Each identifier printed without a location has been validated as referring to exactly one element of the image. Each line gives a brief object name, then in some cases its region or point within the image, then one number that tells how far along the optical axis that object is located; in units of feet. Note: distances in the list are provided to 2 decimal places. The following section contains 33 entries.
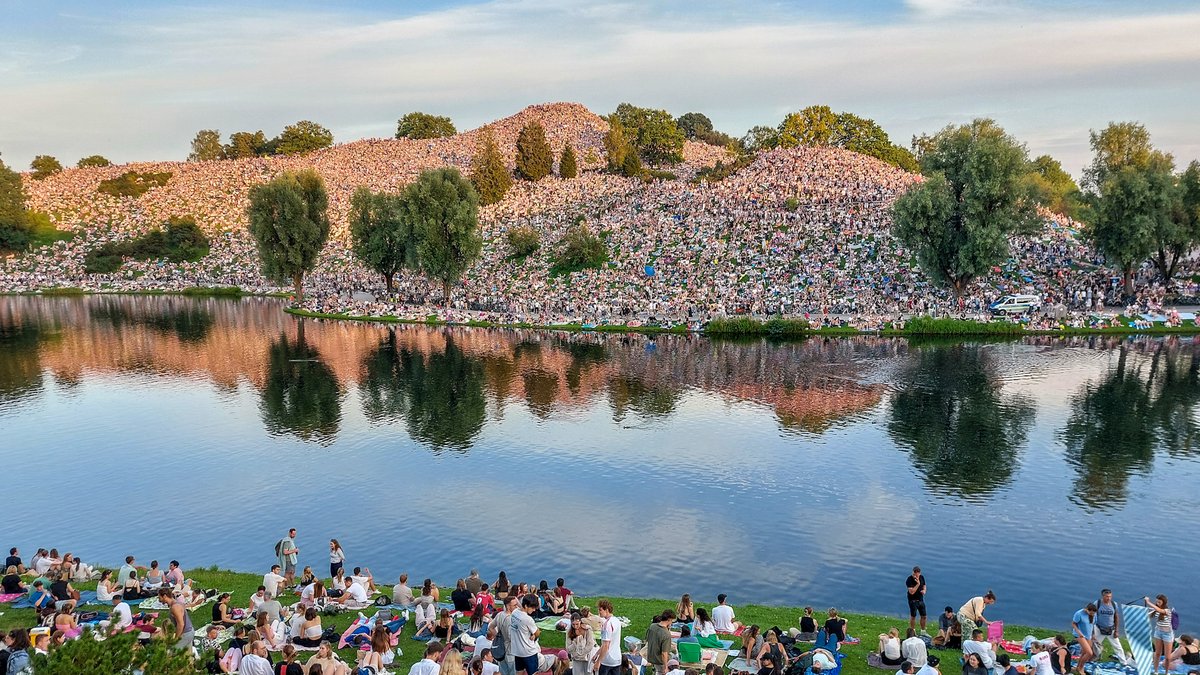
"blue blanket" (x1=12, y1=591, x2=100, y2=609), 69.56
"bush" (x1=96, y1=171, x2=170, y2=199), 526.98
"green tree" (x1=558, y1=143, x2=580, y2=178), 454.40
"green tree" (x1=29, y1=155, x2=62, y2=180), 629.10
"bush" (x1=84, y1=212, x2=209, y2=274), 415.03
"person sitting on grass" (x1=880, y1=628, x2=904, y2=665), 57.16
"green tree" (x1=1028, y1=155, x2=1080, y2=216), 248.05
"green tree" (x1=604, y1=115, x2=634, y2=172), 466.29
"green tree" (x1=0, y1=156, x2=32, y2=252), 433.89
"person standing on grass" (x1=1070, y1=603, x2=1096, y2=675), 57.11
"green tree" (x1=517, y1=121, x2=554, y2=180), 447.01
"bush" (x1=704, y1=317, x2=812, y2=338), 221.66
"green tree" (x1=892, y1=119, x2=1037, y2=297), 228.02
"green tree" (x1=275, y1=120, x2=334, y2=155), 643.86
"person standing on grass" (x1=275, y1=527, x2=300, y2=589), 77.82
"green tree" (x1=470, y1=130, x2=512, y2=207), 413.39
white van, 226.99
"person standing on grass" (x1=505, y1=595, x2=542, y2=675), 54.90
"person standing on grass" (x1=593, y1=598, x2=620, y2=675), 52.54
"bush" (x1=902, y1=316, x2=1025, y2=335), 212.43
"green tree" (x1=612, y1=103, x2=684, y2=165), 507.30
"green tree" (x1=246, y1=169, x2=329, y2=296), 302.04
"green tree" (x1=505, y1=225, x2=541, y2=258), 321.93
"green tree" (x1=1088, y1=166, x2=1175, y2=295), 230.68
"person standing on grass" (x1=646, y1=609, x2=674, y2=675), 54.03
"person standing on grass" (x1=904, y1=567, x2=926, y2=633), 65.98
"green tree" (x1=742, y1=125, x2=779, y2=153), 488.02
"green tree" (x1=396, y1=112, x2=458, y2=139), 647.56
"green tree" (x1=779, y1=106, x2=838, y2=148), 467.52
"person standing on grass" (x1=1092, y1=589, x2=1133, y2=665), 57.98
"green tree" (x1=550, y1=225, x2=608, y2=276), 298.97
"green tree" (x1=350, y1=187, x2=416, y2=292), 305.32
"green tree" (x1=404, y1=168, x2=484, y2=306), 282.36
